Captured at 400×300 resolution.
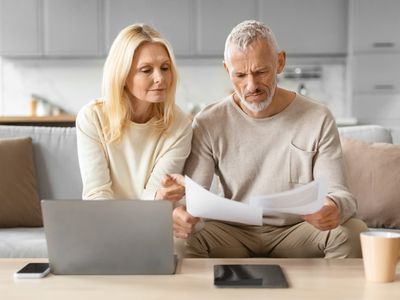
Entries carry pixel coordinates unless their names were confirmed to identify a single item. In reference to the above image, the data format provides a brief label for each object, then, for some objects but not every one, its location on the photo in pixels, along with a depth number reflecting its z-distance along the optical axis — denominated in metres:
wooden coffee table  1.37
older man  2.01
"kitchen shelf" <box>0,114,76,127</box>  5.19
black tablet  1.42
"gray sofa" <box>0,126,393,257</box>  2.78
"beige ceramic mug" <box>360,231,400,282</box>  1.44
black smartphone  1.51
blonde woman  2.16
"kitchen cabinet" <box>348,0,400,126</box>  5.48
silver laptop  1.51
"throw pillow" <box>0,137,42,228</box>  2.65
